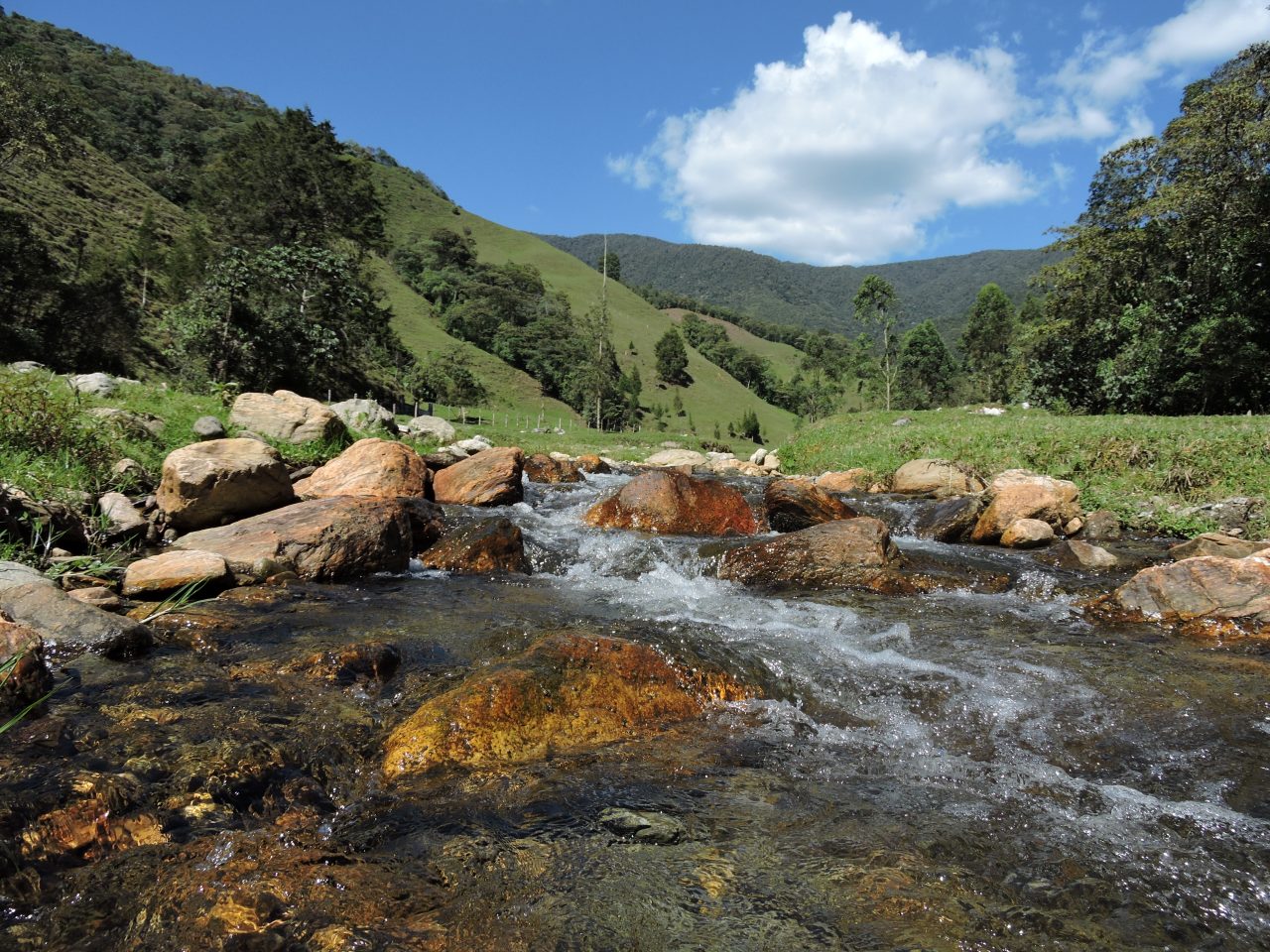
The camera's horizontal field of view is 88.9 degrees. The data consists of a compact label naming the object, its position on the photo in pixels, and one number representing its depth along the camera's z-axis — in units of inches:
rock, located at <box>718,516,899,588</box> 348.8
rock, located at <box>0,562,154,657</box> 190.9
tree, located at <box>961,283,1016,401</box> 2667.3
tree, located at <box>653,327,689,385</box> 4065.0
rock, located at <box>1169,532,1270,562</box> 352.2
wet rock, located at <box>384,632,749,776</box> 154.8
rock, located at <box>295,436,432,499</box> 438.9
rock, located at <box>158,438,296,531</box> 342.3
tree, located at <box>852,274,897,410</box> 2042.3
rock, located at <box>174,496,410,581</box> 300.2
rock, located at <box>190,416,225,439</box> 456.4
